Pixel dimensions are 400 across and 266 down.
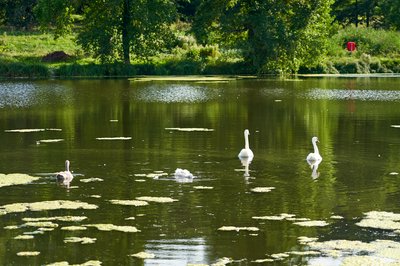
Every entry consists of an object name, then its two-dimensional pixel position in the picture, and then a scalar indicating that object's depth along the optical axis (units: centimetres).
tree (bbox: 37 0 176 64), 6656
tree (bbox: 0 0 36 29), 7906
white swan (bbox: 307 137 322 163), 2458
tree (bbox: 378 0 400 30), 8475
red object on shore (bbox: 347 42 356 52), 7531
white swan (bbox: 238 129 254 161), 2508
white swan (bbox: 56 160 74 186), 2136
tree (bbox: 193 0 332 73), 6694
